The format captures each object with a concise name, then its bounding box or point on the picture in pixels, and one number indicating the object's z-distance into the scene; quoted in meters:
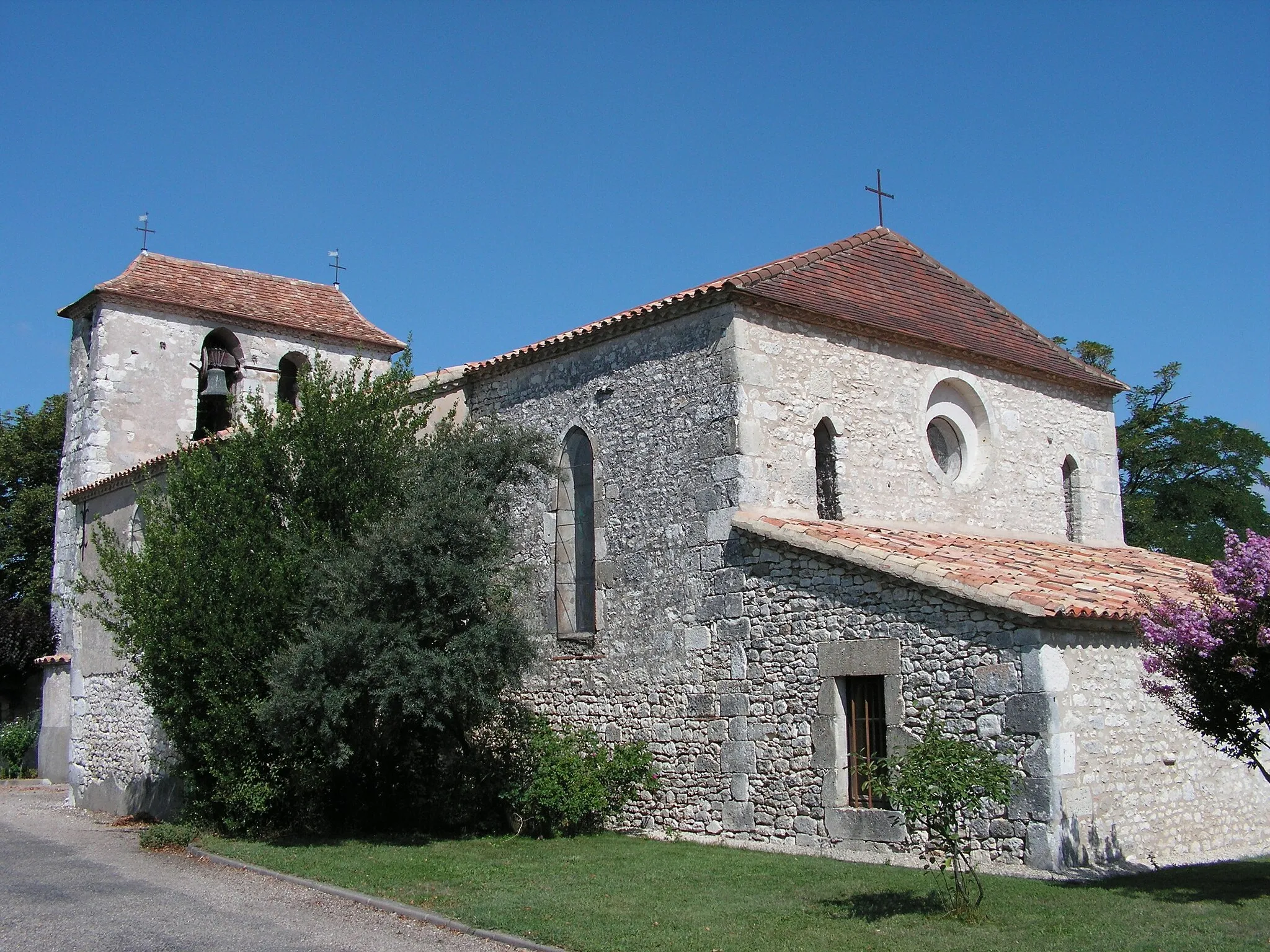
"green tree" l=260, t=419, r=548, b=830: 13.09
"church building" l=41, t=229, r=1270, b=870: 11.20
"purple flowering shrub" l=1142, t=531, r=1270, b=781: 8.91
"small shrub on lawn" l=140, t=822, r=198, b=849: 14.07
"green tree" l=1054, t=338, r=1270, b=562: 30.38
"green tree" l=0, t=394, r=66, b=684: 31.94
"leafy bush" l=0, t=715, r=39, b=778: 25.52
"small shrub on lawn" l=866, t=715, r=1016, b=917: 8.73
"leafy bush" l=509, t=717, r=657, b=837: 14.07
